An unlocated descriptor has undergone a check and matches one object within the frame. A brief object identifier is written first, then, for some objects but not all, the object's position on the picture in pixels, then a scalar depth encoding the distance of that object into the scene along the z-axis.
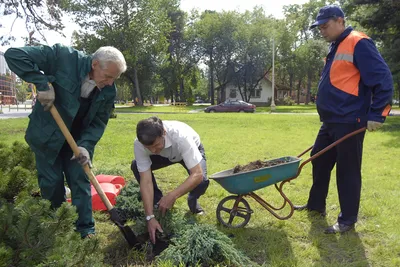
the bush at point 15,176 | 2.58
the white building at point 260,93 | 42.47
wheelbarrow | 2.99
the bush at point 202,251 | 2.43
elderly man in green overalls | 2.58
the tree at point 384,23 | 12.34
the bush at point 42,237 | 1.68
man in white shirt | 2.58
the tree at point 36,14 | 9.23
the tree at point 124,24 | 30.78
